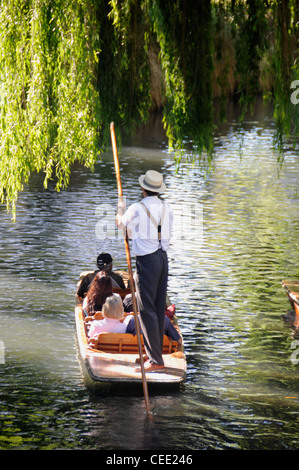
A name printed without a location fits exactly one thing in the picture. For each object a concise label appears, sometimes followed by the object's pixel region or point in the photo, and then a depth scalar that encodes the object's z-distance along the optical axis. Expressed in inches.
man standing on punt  514.0
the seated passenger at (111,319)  609.9
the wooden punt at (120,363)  554.6
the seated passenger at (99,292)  670.5
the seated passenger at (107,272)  716.0
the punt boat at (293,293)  750.2
